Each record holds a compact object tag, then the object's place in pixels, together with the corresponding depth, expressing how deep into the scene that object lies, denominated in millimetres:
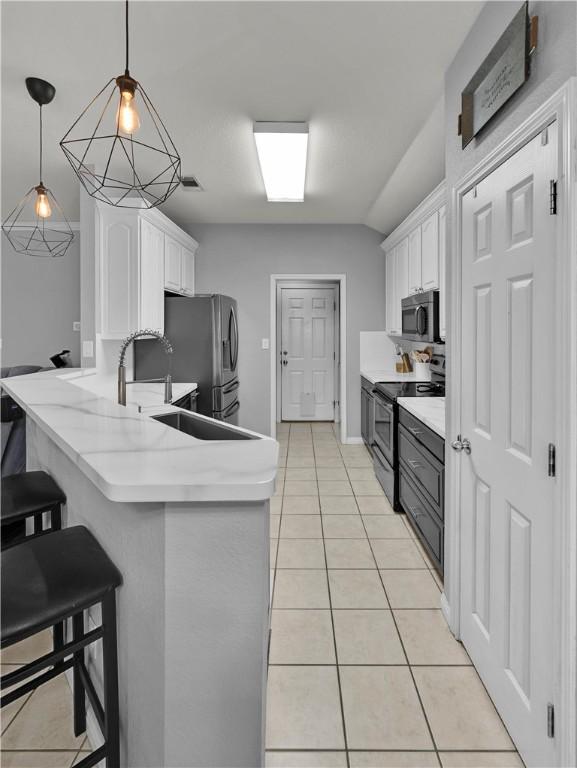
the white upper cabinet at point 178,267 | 4352
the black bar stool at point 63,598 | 969
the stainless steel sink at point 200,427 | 1827
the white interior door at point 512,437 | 1285
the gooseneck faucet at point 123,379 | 2170
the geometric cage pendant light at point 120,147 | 1635
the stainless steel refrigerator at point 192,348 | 4242
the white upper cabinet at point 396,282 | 4477
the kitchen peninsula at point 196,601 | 995
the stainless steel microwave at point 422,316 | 3459
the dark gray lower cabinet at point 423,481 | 2395
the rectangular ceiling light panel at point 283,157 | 2889
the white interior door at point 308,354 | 6828
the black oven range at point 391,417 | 3471
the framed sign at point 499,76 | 1392
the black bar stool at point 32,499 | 1565
